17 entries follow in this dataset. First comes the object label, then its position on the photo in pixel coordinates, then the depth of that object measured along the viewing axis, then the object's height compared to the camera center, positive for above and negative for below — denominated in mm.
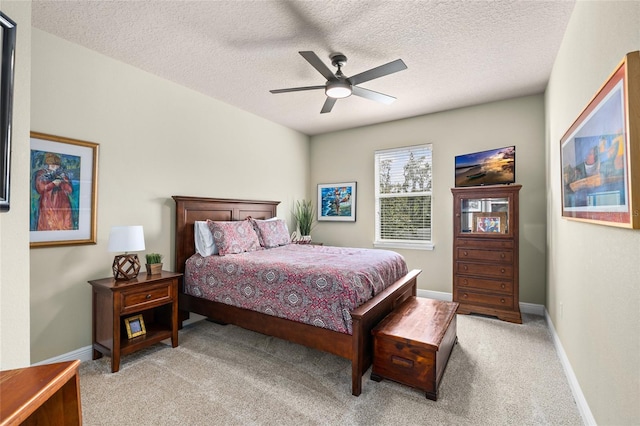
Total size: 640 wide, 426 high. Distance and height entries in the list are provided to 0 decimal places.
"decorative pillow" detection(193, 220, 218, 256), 3402 -247
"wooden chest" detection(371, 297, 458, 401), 2117 -967
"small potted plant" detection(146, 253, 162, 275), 2992 -454
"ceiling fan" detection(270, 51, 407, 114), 2404 +1220
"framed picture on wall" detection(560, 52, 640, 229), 1192 +319
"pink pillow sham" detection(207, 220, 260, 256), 3389 -215
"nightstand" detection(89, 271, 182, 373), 2514 -795
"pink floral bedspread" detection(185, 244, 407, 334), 2371 -559
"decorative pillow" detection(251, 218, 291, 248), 3992 -196
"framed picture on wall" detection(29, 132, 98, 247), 2479 +240
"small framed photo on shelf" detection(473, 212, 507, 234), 3779 -49
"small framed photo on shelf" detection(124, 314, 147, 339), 2752 -997
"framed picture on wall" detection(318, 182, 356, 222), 5371 +304
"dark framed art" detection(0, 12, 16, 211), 1232 +482
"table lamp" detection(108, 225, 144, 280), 2641 -250
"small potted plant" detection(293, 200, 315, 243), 5430 +22
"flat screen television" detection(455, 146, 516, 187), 3873 +672
